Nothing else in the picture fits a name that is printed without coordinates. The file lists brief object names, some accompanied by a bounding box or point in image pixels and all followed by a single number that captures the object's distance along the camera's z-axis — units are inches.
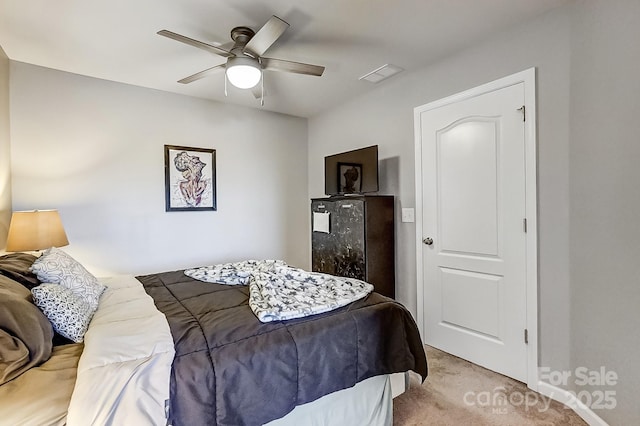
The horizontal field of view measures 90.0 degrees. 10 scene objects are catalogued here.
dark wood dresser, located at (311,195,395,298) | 113.3
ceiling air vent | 110.0
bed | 40.5
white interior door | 86.5
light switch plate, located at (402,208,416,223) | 115.0
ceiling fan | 73.9
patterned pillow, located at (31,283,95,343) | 51.1
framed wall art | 131.0
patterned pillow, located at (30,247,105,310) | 60.5
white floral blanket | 60.7
